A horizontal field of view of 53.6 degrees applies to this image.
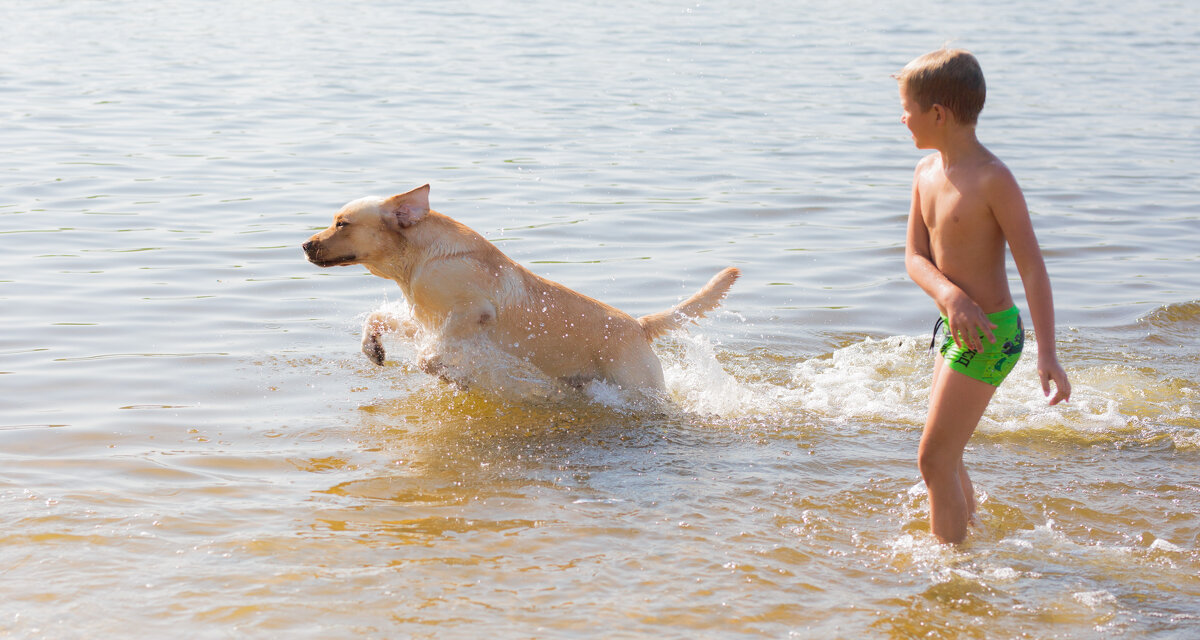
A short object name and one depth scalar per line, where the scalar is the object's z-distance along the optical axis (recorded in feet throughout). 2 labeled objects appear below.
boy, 14.65
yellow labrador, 22.18
